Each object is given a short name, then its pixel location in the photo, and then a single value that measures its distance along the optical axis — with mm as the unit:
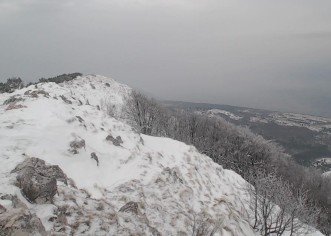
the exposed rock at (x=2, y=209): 11935
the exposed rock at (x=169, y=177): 24158
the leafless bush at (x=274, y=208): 23344
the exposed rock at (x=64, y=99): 34531
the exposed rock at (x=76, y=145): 22281
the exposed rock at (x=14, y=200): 13253
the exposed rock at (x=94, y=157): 23181
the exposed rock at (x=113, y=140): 26969
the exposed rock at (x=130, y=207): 17416
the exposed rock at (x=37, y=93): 30584
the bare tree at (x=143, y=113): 55697
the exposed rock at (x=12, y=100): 29506
